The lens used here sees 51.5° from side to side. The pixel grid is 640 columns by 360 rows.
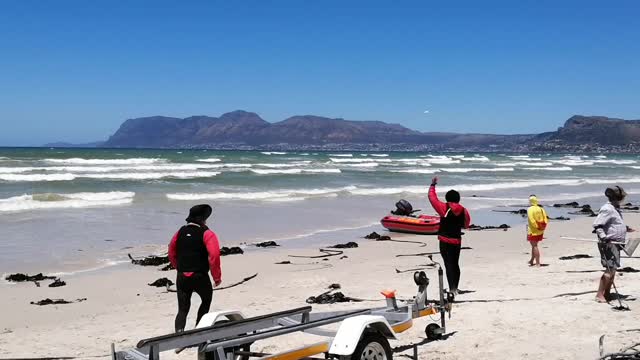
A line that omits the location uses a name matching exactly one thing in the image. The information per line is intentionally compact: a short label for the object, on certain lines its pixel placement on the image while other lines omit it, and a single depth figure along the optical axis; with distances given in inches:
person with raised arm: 339.9
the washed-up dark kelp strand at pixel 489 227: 734.5
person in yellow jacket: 470.3
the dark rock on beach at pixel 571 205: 1032.2
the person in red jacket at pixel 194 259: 244.7
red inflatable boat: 688.4
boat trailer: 175.0
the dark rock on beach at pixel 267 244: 589.3
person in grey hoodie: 317.1
